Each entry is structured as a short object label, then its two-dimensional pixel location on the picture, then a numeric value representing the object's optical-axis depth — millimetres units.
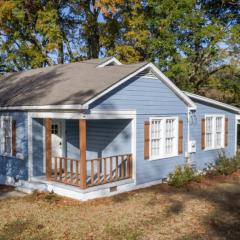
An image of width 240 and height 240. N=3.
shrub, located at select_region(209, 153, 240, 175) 11752
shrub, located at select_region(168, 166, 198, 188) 10071
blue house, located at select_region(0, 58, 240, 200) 8755
